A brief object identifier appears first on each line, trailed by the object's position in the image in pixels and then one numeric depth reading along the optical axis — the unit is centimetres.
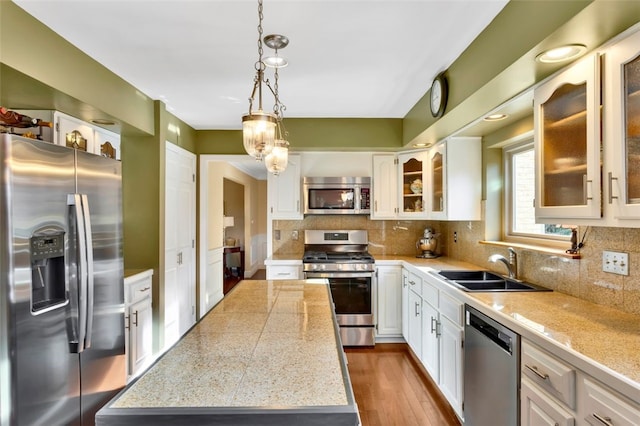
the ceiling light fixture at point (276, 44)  205
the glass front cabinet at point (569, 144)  149
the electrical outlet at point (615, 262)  173
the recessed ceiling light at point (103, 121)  272
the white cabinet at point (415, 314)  325
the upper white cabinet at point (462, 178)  334
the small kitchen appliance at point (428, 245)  404
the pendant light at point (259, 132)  155
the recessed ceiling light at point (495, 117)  261
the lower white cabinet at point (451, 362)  234
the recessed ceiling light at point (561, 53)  154
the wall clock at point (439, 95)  259
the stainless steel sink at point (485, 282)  242
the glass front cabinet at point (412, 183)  393
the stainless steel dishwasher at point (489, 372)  170
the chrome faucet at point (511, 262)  261
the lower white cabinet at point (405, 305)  365
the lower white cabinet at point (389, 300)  387
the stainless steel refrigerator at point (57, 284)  157
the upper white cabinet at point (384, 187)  414
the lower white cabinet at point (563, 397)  113
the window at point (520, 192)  289
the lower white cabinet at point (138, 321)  287
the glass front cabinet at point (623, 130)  132
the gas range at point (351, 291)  379
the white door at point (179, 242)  356
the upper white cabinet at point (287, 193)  422
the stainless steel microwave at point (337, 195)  412
